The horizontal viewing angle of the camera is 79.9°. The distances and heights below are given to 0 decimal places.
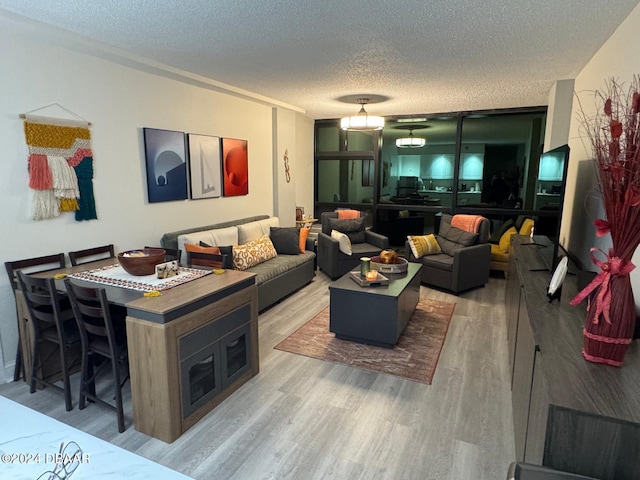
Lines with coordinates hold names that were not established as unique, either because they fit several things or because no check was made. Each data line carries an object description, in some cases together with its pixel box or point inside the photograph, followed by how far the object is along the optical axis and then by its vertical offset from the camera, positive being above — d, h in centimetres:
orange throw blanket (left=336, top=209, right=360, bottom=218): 619 -51
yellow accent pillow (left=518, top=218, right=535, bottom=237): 518 -59
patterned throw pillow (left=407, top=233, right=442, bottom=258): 520 -86
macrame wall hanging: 286 +11
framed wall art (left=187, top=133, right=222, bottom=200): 437 +17
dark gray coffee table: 332 -115
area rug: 309 -147
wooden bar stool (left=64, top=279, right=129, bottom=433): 219 -98
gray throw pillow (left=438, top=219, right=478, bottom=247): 507 -72
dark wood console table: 115 -70
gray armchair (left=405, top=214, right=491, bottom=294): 484 -102
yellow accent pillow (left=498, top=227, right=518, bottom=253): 561 -83
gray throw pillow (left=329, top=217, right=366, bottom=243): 588 -68
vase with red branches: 135 -24
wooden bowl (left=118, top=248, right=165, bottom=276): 268 -57
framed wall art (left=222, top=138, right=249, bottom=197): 488 +19
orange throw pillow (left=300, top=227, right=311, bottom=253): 517 -75
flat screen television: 242 -16
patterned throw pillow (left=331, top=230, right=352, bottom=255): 532 -85
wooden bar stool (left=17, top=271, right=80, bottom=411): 238 -99
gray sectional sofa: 404 -98
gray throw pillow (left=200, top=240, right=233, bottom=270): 382 -72
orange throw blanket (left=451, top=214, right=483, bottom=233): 516 -54
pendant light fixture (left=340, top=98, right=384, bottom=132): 486 +76
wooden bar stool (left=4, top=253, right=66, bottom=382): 273 -66
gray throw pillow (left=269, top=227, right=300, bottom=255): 510 -80
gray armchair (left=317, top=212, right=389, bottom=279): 541 -96
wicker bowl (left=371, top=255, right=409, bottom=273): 397 -87
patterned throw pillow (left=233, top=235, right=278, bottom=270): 421 -83
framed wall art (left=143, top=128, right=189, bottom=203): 384 +17
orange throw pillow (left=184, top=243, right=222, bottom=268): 375 -67
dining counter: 214 -99
